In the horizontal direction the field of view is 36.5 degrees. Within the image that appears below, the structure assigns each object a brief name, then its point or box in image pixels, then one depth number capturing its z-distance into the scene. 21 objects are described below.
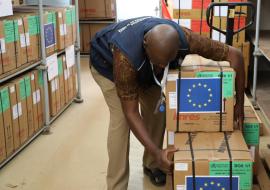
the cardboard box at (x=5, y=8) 2.93
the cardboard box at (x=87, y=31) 6.98
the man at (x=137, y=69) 1.92
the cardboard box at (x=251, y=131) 2.32
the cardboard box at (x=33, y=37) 3.38
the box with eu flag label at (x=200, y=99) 2.07
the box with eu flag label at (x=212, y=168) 1.83
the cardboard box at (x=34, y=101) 3.42
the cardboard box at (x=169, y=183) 2.10
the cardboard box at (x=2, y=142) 2.94
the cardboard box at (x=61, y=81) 4.00
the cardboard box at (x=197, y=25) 4.50
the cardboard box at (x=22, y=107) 3.18
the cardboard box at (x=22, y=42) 3.19
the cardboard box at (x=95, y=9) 6.87
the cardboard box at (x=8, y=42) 2.94
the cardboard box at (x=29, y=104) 3.32
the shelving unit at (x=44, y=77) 3.10
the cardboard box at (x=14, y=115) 3.07
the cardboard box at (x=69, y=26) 4.12
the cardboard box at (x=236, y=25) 4.44
